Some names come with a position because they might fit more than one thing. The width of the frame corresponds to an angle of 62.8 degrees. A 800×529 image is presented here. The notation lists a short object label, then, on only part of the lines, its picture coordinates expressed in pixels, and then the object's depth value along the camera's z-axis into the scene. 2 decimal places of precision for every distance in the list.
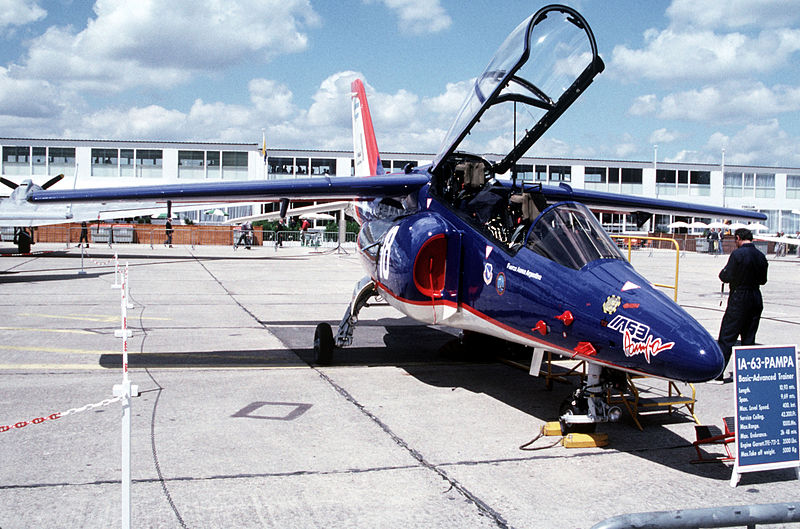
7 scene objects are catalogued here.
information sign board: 4.90
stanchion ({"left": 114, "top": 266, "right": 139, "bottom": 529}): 3.40
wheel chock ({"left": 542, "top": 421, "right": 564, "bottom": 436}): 6.09
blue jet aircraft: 5.29
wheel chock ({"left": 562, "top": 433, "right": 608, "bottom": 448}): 5.82
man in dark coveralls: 8.64
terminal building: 54.81
